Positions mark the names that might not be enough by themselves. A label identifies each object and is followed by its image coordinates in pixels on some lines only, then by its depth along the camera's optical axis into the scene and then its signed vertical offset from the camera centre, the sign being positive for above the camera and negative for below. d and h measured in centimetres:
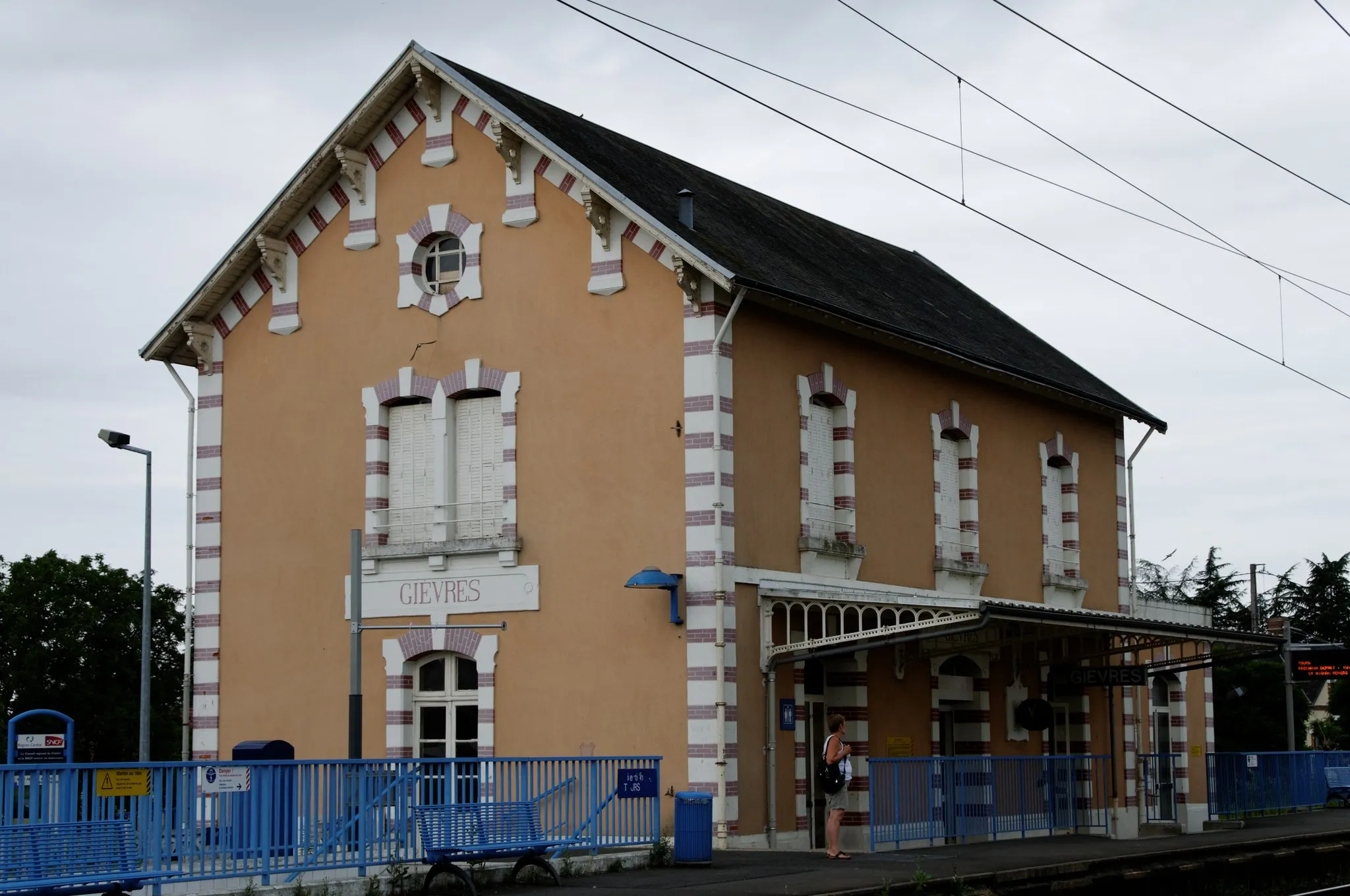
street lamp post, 2798 +74
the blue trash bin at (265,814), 1473 -107
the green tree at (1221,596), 7712 +322
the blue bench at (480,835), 1548 -136
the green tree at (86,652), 5553 +102
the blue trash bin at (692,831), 1819 -154
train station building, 2109 +257
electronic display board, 4341 +10
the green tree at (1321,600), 7638 +295
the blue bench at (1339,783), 3800 -239
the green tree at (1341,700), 5350 -94
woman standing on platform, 1948 -93
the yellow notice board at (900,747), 2350 -94
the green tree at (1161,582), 8269 +407
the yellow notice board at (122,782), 1345 -73
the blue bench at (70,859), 1252 -123
